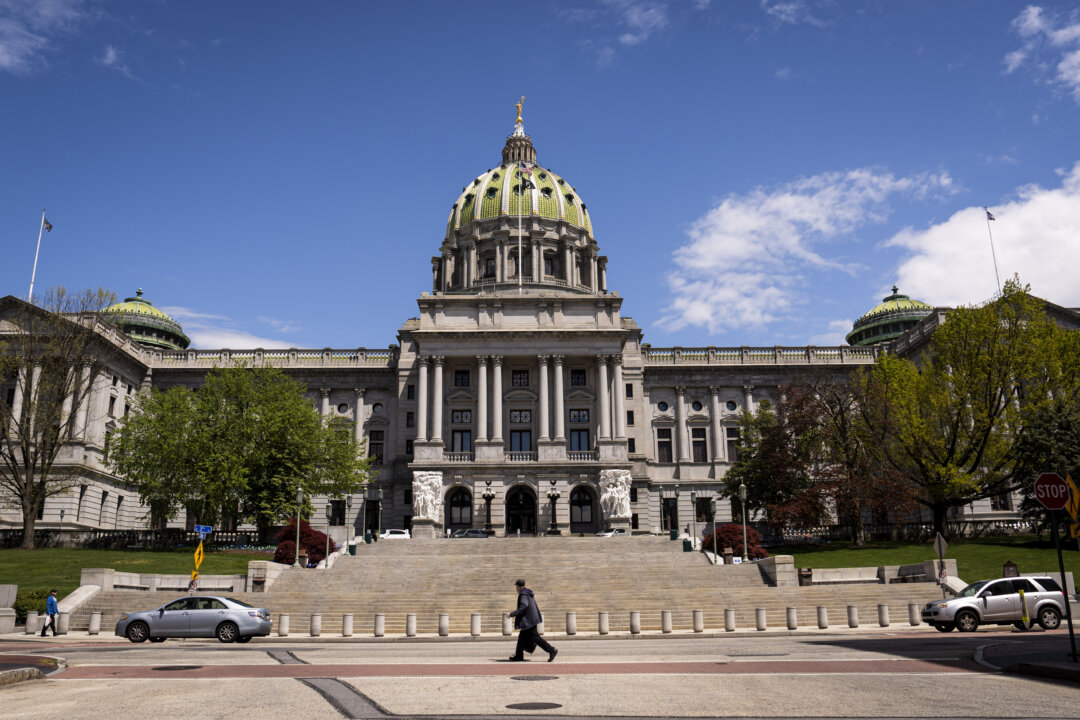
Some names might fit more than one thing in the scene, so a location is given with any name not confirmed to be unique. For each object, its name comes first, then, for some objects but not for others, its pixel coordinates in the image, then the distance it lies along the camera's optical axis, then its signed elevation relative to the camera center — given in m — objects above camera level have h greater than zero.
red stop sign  17.09 +1.28
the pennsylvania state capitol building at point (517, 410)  68.38 +12.95
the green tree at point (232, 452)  57.31 +7.32
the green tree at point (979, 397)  51.06 +9.34
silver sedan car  27.78 -1.71
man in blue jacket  30.69 -1.52
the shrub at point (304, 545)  49.31 +1.15
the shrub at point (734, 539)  53.72 +1.35
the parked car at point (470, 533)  60.95 +2.07
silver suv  27.88 -1.44
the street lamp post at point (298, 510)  45.15 +2.92
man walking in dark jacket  19.34 -1.23
